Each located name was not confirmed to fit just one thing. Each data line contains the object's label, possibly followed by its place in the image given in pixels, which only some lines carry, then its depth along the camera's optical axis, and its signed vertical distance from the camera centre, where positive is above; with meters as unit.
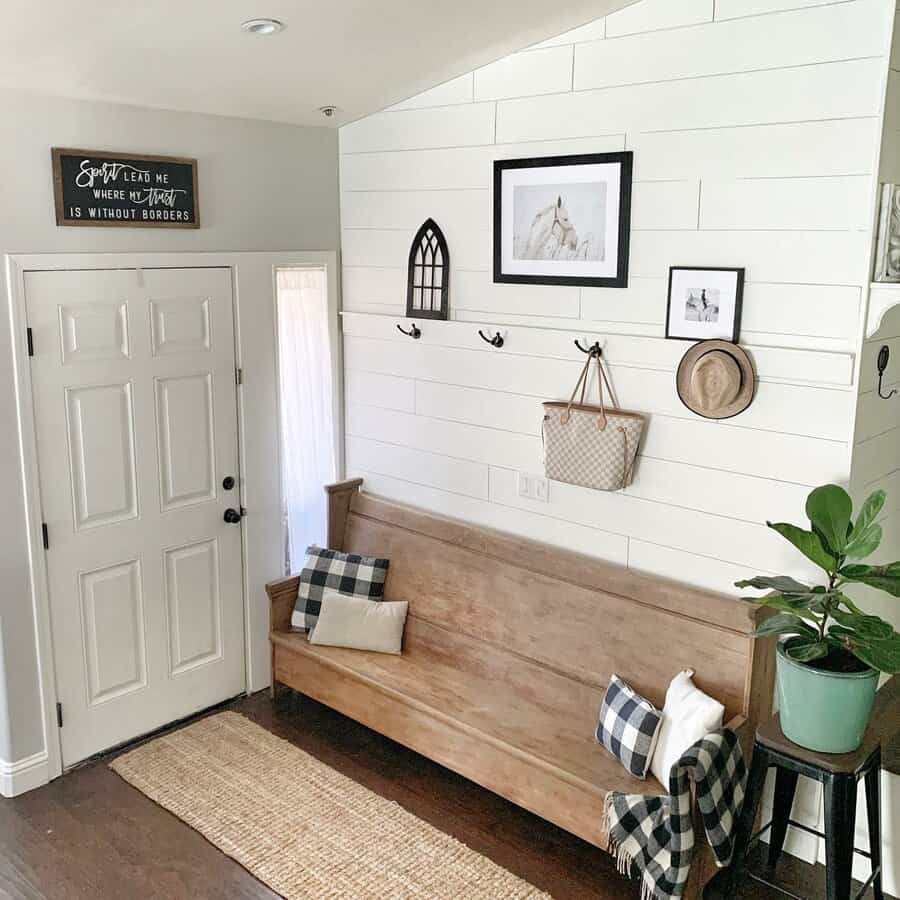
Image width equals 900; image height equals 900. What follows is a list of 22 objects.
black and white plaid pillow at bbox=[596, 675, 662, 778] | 2.84 -1.38
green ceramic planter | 2.41 -1.10
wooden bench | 2.92 -1.34
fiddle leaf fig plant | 2.36 -0.82
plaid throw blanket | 2.54 -1.48
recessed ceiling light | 2.77 +0.70
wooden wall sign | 3.20 +0.27
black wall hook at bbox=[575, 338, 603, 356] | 3.22 -0.27
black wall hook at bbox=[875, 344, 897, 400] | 2.75 -0.25
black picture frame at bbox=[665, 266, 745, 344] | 2.84 -0.10
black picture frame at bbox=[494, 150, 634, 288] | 3.08 +0.19
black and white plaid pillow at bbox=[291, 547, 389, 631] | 3.88 -1.27
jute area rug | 2.87 -1.83
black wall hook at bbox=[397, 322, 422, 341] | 3.80 -0.25
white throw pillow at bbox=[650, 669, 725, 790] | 2.73 -1.30
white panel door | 3.31 -0.83
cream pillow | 3.71 -1.39
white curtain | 4.03 -0.59
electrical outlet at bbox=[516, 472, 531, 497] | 3.52 -0.79
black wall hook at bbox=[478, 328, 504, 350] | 3.50 -0.26
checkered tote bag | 3.12 -0.57
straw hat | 2.85 -0.32
